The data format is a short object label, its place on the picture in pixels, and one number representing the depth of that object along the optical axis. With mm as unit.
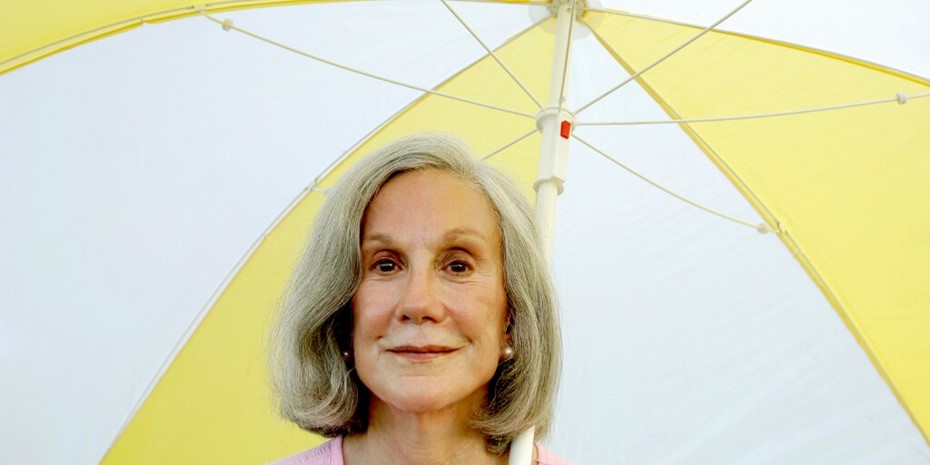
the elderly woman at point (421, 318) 1996
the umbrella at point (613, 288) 3332
